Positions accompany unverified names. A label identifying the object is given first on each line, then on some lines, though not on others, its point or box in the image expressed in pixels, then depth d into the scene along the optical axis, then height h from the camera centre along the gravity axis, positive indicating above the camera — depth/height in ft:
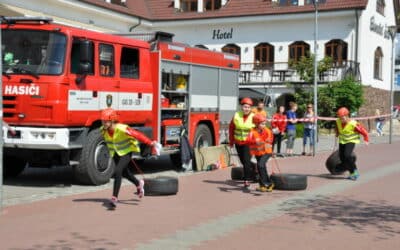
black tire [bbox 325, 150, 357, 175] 47.39 -3.19
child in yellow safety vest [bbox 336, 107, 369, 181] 45.50 -1.14
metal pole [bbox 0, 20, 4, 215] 30.58 -2.31
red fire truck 37.29 +1.77
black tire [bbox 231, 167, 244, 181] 44.15 -3.66
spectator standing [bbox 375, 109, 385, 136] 112.65 -0.31
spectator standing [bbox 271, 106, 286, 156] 63.93 -0.58
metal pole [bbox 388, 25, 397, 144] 94.53 +13.29
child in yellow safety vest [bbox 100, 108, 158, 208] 32.09 -1.15
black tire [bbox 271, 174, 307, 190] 39.50 -3.75
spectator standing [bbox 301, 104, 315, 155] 68.18 -0.58
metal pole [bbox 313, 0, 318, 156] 68.90 +2.89
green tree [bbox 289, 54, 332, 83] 116.16 +10.21
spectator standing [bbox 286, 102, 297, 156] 65.62 -0.58
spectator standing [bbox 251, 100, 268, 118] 58.93 +1.31
